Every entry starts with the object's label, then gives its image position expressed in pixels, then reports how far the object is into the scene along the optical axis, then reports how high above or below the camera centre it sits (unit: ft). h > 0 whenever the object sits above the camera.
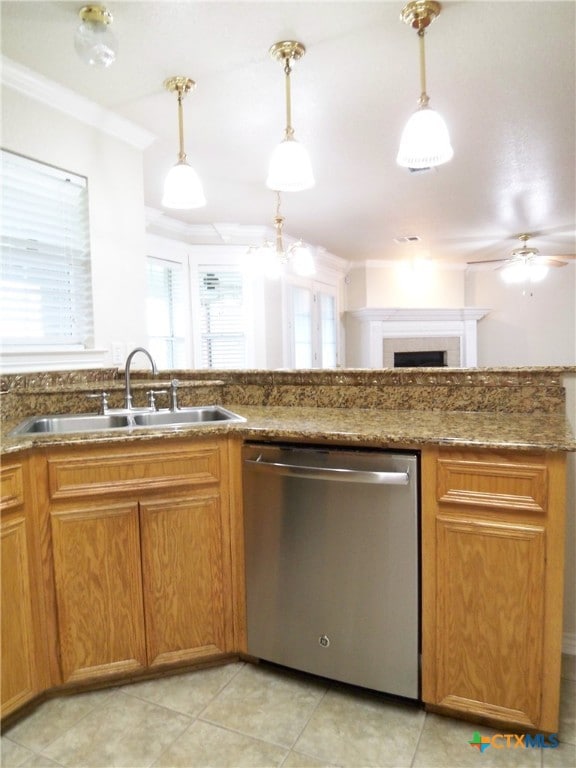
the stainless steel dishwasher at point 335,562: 4.87 -2.28
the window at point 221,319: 15.52 +1.24
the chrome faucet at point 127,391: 6.79 -0.49
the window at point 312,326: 17.42 +1.11
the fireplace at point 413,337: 21.02 +0.70
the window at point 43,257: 7.04 +1.64
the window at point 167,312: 14.05 +1.42
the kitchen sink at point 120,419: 6.57 -0.87
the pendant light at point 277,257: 11.73 +2.50
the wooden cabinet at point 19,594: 4.74 -2.39
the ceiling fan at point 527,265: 15.61 +2.83
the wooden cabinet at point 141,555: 5.18 -2.24
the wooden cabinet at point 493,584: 4.39 -2.26
